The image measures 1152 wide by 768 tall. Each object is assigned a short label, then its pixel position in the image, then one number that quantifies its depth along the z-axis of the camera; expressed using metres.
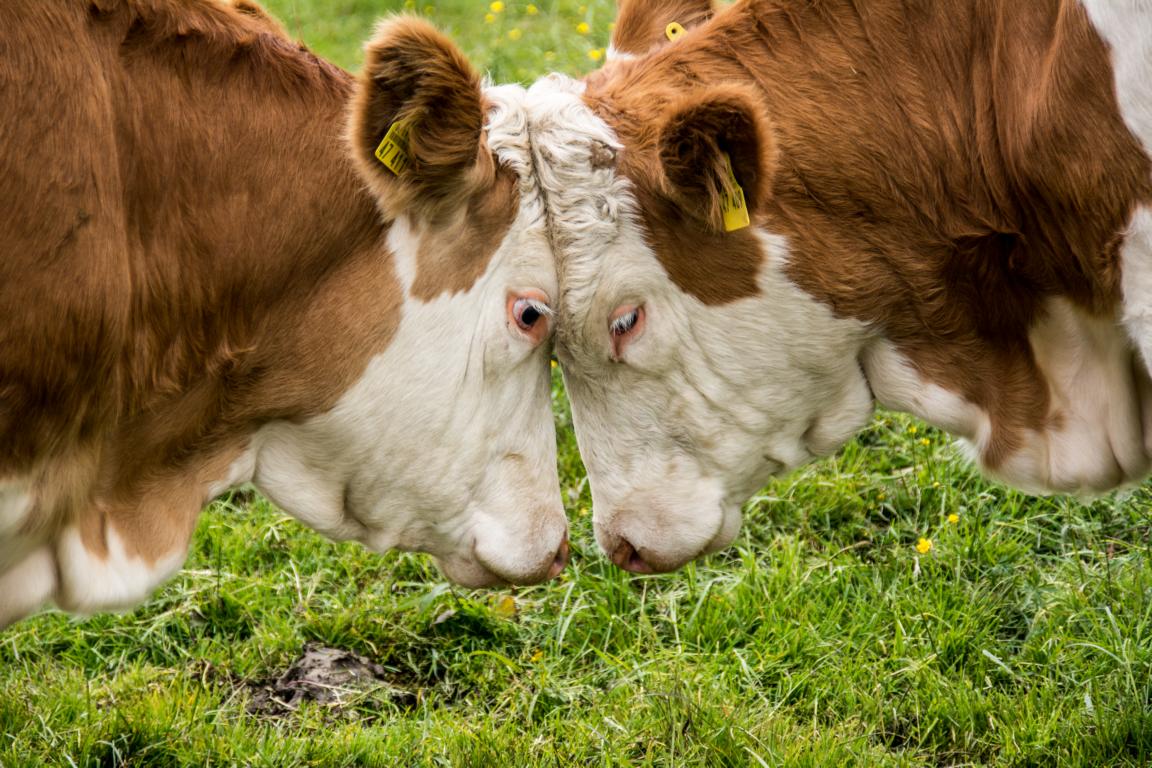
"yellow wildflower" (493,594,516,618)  10.09
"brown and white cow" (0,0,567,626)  6.39
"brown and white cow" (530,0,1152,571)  7.28
